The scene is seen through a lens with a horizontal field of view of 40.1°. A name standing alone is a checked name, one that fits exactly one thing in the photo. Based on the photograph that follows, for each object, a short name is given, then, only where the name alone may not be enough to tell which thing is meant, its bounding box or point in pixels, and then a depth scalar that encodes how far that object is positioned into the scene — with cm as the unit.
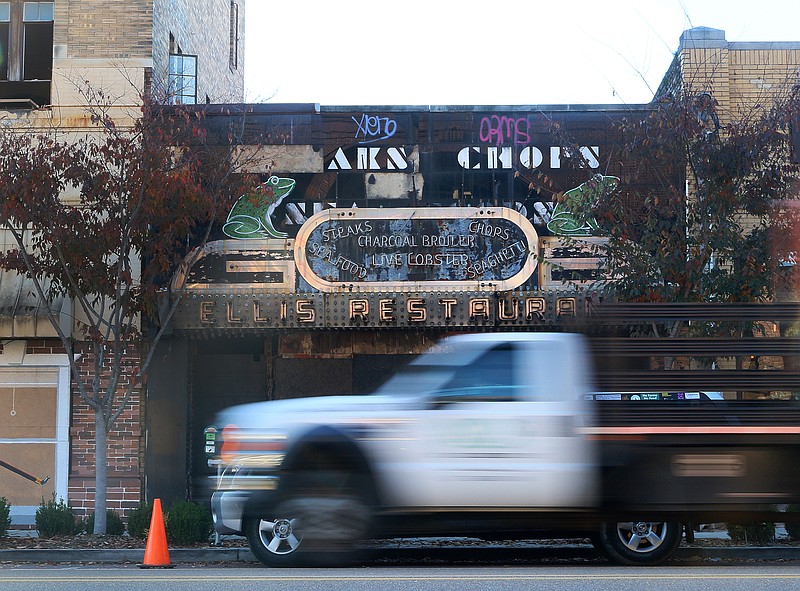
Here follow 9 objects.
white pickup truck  920
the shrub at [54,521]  1424
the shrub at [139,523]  1409
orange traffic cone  1116
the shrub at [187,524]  1341
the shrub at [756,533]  1286
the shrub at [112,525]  1441
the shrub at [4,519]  1392
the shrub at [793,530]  1309
